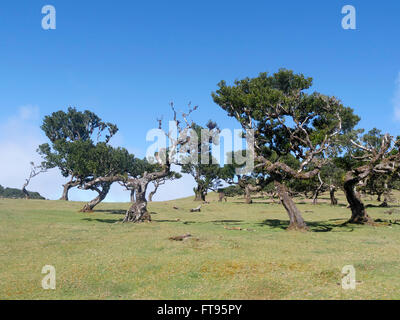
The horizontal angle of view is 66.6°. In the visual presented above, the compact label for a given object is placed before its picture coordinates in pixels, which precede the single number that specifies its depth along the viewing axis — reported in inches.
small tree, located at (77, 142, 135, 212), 2146.9
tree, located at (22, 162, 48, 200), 3432.1
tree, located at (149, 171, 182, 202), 3415.4
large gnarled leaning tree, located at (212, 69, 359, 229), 1046.4
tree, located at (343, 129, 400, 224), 1079.0
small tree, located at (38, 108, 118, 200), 3097.9
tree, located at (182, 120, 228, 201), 3299.7
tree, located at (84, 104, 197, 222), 1232.2
